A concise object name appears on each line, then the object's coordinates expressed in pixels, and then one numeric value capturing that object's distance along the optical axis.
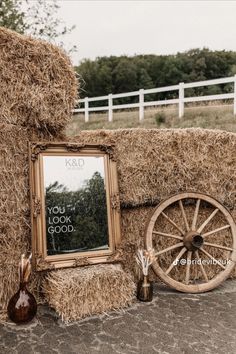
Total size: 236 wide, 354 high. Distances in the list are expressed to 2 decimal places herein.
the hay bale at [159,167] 4.54
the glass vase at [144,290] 4.12
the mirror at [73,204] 3.83
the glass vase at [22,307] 3.46
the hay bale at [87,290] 3.63
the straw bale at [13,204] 3.75
